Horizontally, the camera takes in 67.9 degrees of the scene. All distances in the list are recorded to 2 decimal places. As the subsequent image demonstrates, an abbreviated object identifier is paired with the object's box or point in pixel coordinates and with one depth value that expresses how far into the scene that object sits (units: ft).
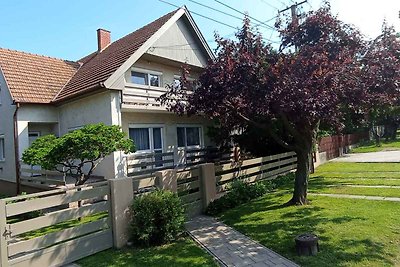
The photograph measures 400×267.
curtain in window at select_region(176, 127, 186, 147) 54.39
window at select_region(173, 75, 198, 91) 30.00
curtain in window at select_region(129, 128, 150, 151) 46.14
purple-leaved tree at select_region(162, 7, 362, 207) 23.59
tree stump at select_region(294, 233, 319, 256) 18.42
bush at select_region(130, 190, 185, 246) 21.24
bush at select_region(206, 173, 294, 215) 29.83
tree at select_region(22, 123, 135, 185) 28.43
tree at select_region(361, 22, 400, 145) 26.96
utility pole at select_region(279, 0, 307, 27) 52.14
